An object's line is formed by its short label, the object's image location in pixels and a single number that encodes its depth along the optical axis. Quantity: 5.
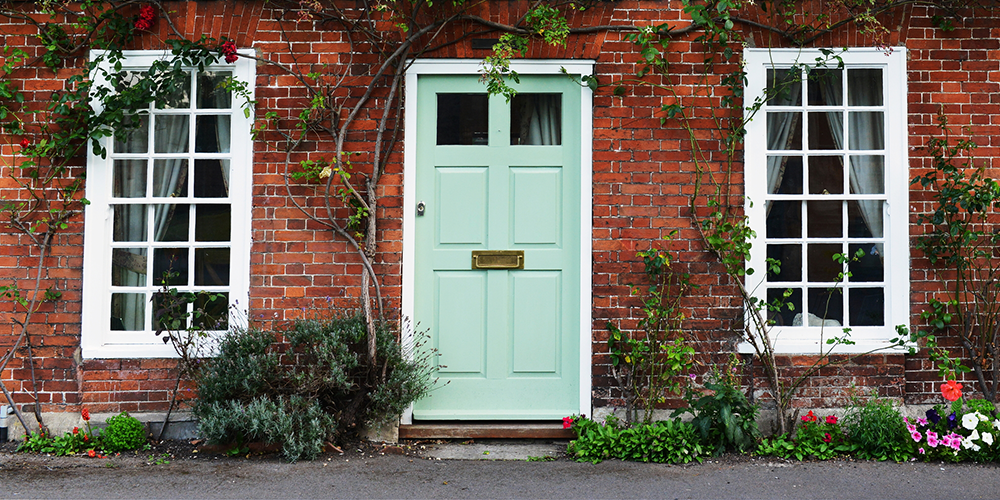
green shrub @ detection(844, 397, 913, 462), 4.66
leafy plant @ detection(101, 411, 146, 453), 4.78
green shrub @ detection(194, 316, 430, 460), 4.55
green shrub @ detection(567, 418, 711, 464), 4.63
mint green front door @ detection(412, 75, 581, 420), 5.12
